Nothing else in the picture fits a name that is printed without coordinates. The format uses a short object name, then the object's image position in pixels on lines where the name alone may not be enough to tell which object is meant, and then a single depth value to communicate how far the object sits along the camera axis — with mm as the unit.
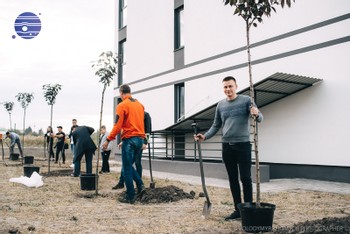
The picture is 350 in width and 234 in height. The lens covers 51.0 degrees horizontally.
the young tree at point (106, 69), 7535
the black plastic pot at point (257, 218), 3988
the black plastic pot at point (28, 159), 13947
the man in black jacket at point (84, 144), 9203
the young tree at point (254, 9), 4285
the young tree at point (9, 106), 22231
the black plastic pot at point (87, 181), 7711
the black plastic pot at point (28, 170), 9883
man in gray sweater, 4598
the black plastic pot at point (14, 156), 17925
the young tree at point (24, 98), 19016
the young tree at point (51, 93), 11109
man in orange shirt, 6172
